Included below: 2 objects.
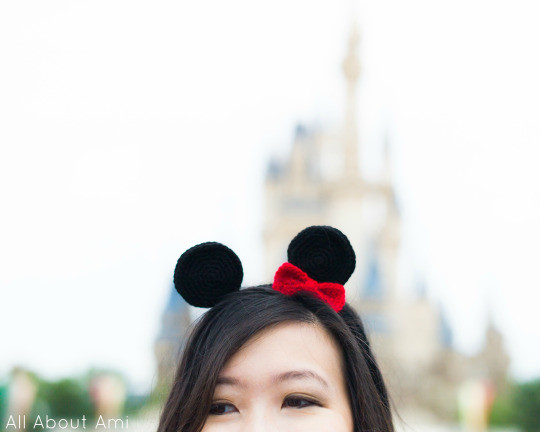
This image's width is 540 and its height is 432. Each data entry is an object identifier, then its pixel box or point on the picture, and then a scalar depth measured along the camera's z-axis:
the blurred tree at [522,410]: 19.25
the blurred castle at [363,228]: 31.50
